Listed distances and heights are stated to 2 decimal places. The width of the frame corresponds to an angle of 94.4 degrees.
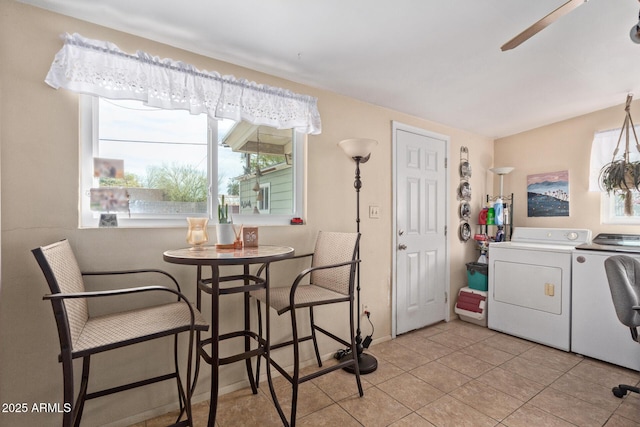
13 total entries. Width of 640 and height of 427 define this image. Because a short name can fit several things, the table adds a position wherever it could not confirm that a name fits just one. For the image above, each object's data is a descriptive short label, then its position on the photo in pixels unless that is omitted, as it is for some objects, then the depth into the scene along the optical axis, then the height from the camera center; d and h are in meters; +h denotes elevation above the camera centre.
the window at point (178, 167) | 1.66 +0.30
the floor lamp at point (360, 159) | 2.26 +0.44
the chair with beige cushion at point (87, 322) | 1.08 -0.50
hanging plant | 2.68 +0.37
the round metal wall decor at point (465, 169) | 3.47 +0.52
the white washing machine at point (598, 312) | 2.32 -0.82
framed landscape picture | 3.24 +0.23
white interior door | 2.93 -0.15
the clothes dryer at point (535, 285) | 2.66 -0.69
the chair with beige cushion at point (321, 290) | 1.63 -0.51
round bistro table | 1.35 -0.36
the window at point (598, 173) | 2.88 +0.41
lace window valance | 1.47 +0.74
